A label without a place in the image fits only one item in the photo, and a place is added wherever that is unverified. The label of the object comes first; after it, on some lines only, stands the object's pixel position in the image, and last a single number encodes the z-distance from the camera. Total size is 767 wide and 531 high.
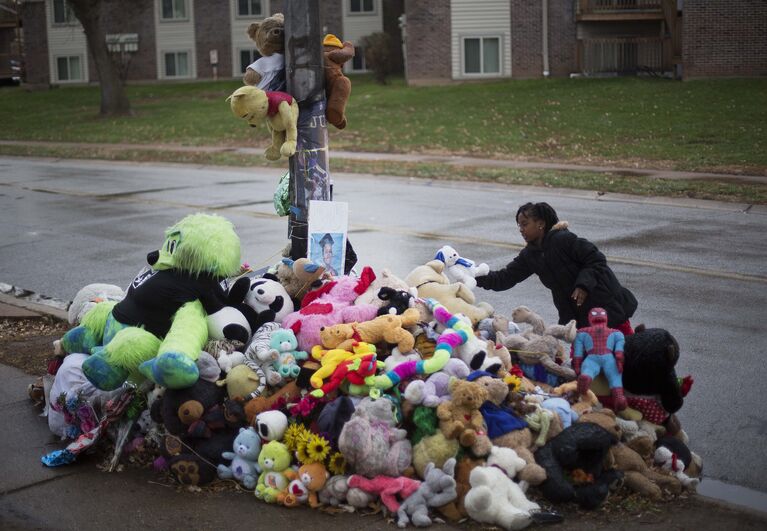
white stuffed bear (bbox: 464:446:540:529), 4.50
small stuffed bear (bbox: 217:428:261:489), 5.09
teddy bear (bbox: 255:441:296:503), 4.95
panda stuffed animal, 5.88
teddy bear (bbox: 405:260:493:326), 5.95
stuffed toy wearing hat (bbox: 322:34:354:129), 6.91
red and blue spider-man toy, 5.25
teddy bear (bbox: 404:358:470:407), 4.94
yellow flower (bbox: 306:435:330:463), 4.89
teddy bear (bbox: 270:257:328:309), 6.14
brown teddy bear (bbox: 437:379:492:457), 4.77
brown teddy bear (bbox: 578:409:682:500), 4.87
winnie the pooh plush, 6.34
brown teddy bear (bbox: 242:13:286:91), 6.86
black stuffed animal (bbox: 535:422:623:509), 4.76
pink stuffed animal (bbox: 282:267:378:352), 5.63
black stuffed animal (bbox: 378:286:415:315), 5.68
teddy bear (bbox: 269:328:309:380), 5.39
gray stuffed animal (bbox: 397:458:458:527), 4.64
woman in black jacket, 6.13
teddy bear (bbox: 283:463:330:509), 4.86
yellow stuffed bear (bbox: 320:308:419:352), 5.35
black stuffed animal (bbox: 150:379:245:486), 5.20
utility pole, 6.63
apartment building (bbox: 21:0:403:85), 48.09
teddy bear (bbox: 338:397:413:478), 4.76
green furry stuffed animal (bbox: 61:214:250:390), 5.52
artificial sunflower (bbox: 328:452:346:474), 4.88
